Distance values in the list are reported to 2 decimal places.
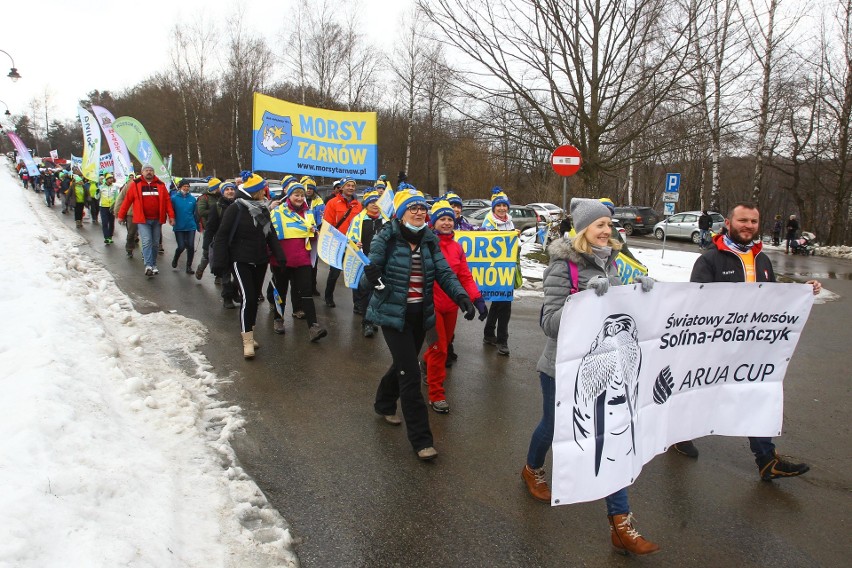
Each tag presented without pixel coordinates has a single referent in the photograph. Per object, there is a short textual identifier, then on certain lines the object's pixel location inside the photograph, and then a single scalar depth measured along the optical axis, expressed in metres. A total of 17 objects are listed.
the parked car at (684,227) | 27.67
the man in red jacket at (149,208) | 10.90
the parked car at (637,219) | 30.19
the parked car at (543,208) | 29.91
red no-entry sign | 10.88
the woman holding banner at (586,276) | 3.04
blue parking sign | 19.71
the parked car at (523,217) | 26.30
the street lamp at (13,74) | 30.14
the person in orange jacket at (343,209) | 8.94
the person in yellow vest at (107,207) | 15.16
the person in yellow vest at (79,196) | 18.88
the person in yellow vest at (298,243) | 7.13
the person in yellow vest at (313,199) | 9.80
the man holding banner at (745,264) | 3.91
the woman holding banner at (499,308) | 6.97
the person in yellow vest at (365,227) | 8.18
